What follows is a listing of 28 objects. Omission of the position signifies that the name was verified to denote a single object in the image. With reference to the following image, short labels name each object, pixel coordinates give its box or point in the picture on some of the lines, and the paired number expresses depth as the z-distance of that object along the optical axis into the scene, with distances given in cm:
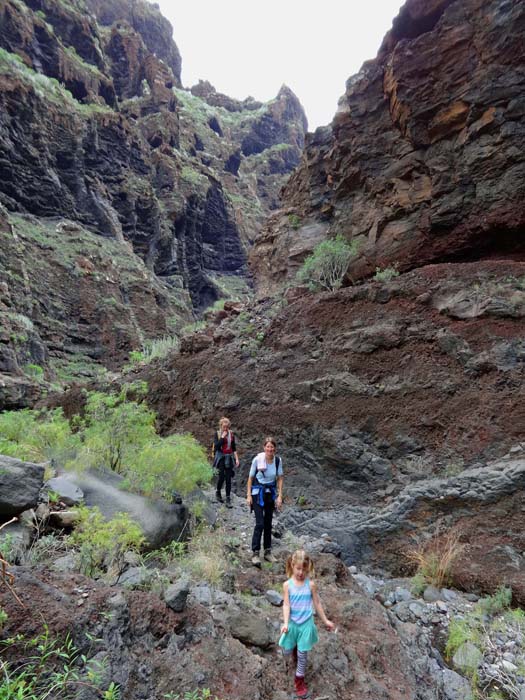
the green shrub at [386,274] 980
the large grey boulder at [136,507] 488
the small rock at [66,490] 455
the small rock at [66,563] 338
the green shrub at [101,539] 362
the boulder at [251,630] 340
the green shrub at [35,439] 558
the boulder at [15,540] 321
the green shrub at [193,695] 252
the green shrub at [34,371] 1535
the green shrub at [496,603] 475
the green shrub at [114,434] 647
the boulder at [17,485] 370
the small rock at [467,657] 394
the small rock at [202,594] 369
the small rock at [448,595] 507
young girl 310
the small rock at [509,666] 382
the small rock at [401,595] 518
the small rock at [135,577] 342
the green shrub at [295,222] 1651
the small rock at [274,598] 422
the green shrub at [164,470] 579
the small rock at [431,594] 509
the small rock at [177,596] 318
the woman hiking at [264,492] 543
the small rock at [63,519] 414
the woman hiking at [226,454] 771
